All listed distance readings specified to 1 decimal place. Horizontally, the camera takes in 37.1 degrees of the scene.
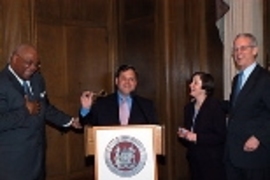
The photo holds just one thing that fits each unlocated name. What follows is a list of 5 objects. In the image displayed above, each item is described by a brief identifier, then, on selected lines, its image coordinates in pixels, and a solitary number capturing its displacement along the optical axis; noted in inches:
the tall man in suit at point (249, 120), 101.6
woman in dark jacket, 116.3
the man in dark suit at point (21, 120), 108.0
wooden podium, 106.0
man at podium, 113.5
